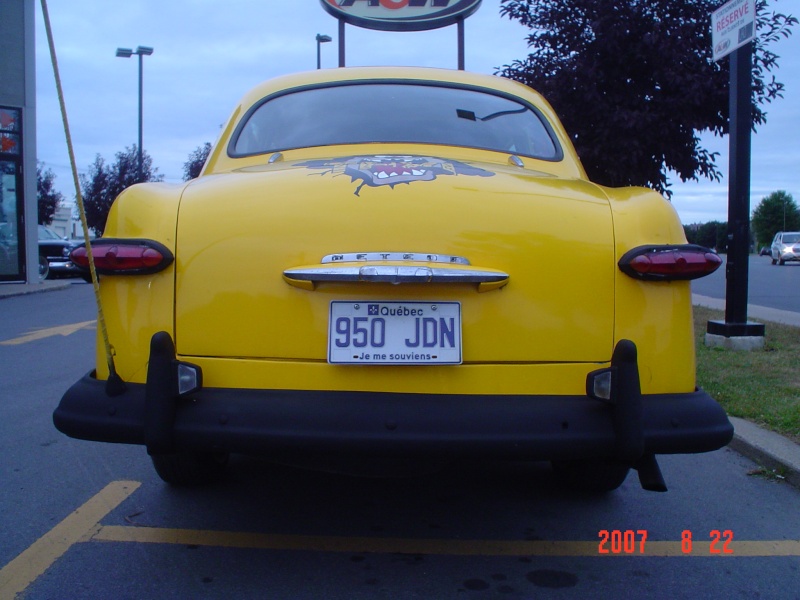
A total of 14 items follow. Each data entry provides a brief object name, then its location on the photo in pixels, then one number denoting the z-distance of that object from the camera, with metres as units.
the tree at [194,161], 30.43
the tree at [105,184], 36.16
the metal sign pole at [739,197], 7.60
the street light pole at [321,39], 23.25
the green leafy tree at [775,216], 99.50
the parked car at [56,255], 21.58
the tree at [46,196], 46.16
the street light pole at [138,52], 24.31
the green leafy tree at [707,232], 87.64
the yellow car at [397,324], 2.41
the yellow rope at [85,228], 2.56
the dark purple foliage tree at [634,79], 8.87
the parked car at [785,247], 37.73
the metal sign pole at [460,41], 10.62
